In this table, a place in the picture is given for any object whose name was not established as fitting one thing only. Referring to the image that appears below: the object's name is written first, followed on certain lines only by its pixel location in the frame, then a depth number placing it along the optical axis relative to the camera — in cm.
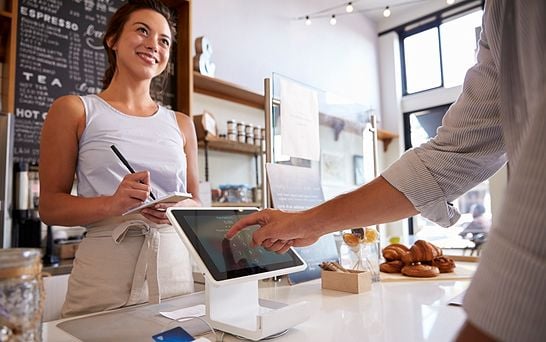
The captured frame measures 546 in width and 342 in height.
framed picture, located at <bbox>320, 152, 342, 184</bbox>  241
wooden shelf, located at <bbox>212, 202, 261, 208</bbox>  282
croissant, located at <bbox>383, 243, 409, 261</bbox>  144
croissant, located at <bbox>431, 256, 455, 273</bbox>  142
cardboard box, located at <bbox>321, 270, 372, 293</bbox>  110
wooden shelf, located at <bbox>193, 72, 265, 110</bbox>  283
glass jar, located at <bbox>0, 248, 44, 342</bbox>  48
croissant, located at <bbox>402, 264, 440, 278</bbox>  133
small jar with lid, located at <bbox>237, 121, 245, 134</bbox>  298
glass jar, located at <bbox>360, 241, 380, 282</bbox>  126
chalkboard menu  204
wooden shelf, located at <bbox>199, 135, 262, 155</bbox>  278
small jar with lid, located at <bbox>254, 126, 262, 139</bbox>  311
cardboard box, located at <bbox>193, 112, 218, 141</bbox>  269
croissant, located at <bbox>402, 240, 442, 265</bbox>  141
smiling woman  102
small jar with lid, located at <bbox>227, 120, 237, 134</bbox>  293
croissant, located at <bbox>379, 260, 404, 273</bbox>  141
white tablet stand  71
